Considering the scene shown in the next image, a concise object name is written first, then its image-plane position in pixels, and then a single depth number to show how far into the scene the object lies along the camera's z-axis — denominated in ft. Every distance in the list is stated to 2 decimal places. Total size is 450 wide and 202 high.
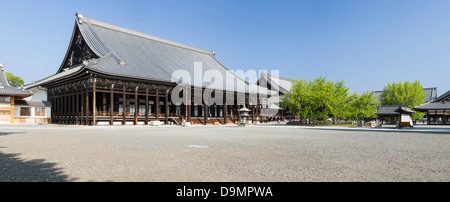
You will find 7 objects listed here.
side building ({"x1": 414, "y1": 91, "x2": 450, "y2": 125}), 125.08
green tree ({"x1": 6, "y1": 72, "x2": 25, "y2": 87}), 165.91
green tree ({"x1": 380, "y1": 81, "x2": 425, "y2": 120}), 167.78
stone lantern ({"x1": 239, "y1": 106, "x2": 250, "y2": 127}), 97.73
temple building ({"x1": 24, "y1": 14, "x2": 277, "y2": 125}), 91.15
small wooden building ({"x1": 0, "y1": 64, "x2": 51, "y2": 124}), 104.12
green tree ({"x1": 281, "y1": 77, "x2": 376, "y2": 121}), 103.81
